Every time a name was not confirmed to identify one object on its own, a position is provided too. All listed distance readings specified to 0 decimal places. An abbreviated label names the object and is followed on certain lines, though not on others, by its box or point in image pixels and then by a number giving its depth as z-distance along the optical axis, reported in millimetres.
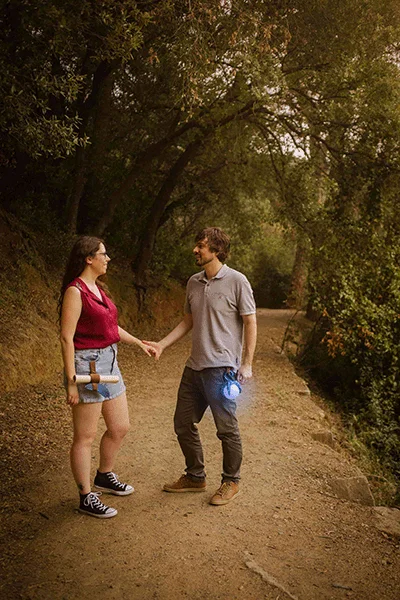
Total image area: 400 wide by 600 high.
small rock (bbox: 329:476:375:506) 5207
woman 3752
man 4227
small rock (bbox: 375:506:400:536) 4449
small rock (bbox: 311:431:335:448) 6887
